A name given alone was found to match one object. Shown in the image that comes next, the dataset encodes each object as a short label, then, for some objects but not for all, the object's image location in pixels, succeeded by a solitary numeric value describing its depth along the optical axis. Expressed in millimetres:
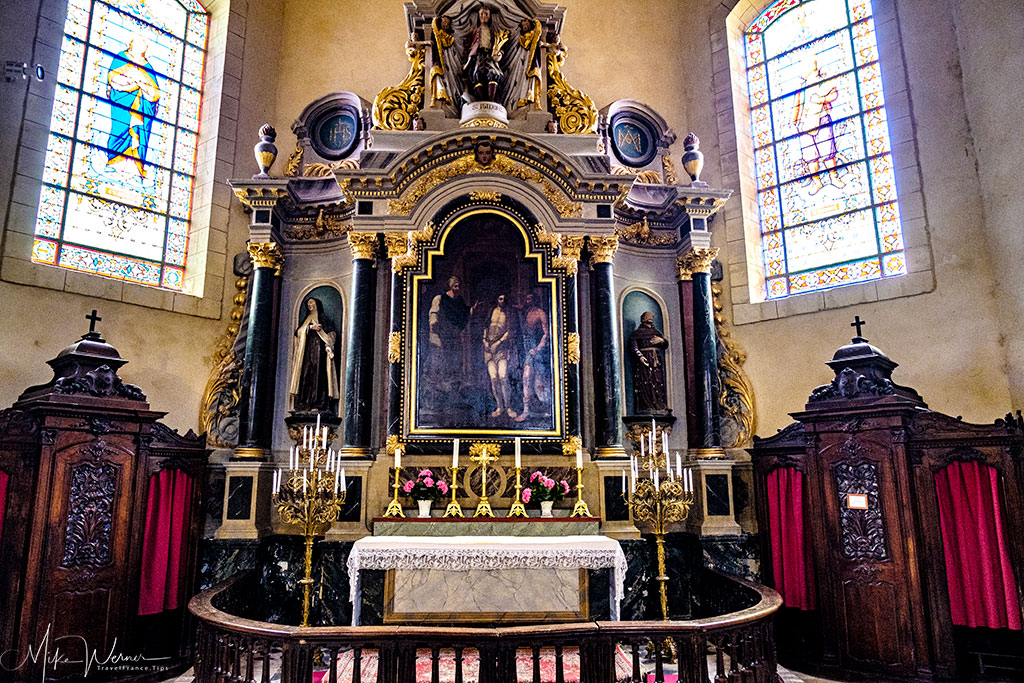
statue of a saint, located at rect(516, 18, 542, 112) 9500
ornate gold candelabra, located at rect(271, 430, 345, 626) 6305
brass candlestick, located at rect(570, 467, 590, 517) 8031
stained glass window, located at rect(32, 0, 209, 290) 8672
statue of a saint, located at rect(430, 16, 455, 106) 9445
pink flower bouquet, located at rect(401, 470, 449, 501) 8008
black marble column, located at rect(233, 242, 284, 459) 8750
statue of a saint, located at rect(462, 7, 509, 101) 9289
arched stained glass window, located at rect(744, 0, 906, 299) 9109
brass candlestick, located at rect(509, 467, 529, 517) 7953
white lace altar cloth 6789
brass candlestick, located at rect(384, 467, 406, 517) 7840
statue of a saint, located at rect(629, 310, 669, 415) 9070
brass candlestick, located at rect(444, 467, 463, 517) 7895
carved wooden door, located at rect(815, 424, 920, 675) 6547
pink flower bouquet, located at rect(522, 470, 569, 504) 8102
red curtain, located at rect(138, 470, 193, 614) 7352
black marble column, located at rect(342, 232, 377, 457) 8430
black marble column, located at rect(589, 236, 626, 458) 8562
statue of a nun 8922
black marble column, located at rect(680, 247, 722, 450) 9016
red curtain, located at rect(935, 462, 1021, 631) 6281
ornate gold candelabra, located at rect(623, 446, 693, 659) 6172
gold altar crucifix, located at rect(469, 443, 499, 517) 7918
